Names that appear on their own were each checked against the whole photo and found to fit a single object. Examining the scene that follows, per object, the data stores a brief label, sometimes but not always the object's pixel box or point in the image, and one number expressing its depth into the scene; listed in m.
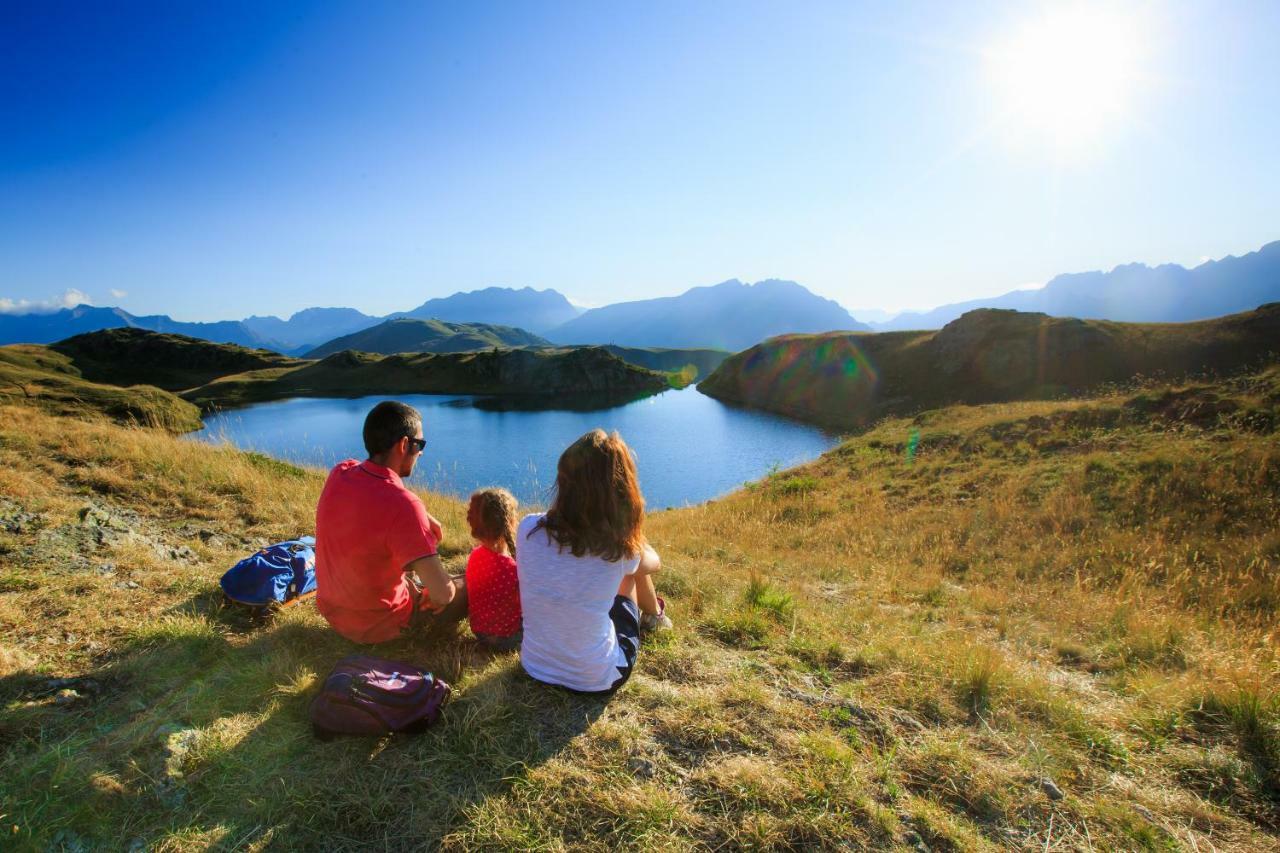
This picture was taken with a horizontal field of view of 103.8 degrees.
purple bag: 3.15
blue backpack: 4.68
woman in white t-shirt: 3.40
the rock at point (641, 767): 3.03
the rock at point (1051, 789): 3.00
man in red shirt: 3.65
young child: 4.30
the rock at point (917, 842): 2.64
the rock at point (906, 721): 3.61
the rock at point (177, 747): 2.86
